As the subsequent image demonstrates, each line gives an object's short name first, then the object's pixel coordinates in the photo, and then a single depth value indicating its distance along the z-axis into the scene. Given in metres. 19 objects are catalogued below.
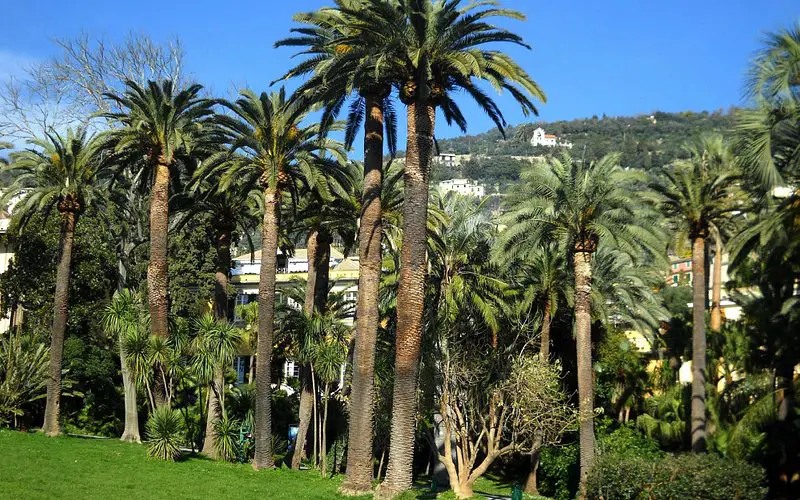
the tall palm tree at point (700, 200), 34.19
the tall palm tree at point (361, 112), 23.58
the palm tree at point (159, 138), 29.98
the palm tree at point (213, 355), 29.03
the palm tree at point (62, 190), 31.66
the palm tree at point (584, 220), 29.34
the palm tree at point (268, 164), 28.52
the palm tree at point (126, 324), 30.56
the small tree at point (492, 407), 29.84
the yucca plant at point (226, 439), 30.22
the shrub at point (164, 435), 26.97
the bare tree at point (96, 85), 45.66
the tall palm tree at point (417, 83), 22.45
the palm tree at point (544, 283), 35.16
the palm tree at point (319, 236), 31.72
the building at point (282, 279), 55.88
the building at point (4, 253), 52.14
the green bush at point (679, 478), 24.38
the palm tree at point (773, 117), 19.16
